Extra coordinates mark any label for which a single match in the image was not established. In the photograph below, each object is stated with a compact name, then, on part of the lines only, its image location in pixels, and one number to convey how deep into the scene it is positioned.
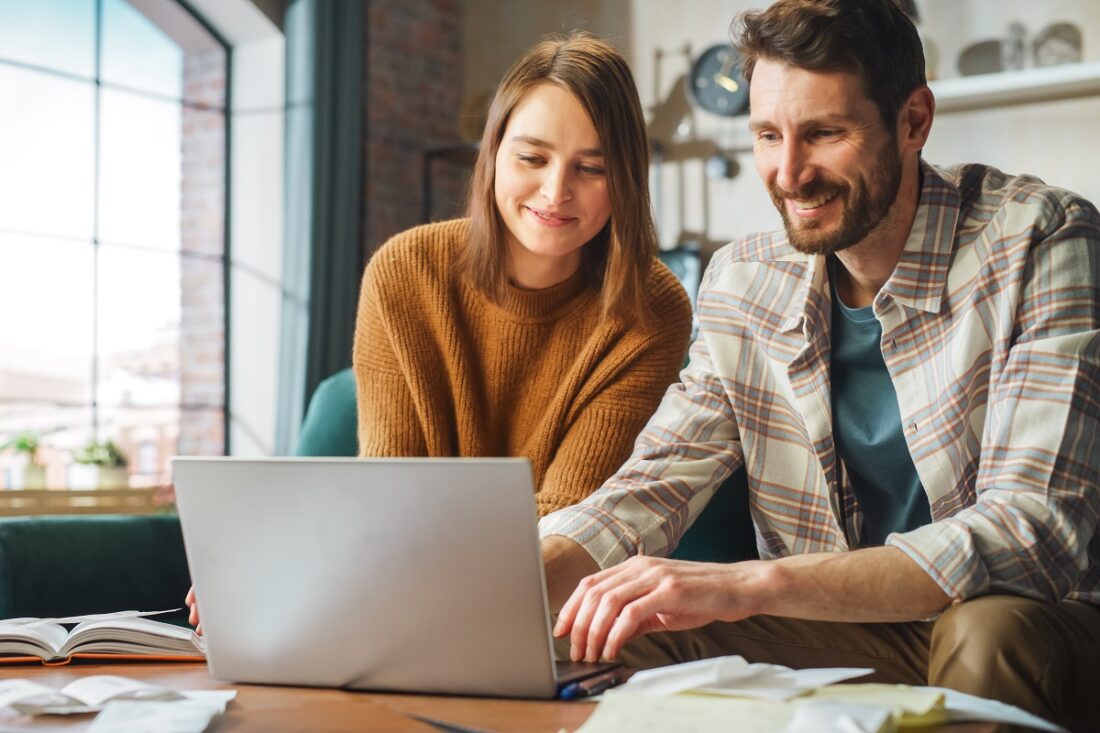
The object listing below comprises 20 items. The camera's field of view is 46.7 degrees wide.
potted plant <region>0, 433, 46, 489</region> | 4.03
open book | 1.32
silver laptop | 1.01
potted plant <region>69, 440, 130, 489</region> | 4.14
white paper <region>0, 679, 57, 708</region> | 1.06
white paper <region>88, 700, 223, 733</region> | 0.99
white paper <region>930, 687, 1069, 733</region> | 0.93
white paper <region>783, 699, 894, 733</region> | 0.88
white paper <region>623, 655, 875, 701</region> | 1.01
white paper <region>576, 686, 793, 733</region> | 0.92
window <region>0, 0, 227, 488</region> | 4.20
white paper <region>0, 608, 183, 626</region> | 1.40
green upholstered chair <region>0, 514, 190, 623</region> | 1.92
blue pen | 1.08
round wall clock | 4.86
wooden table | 1.00
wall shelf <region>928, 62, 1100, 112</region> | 4.20
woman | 1.92
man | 1.29
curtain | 4.59
